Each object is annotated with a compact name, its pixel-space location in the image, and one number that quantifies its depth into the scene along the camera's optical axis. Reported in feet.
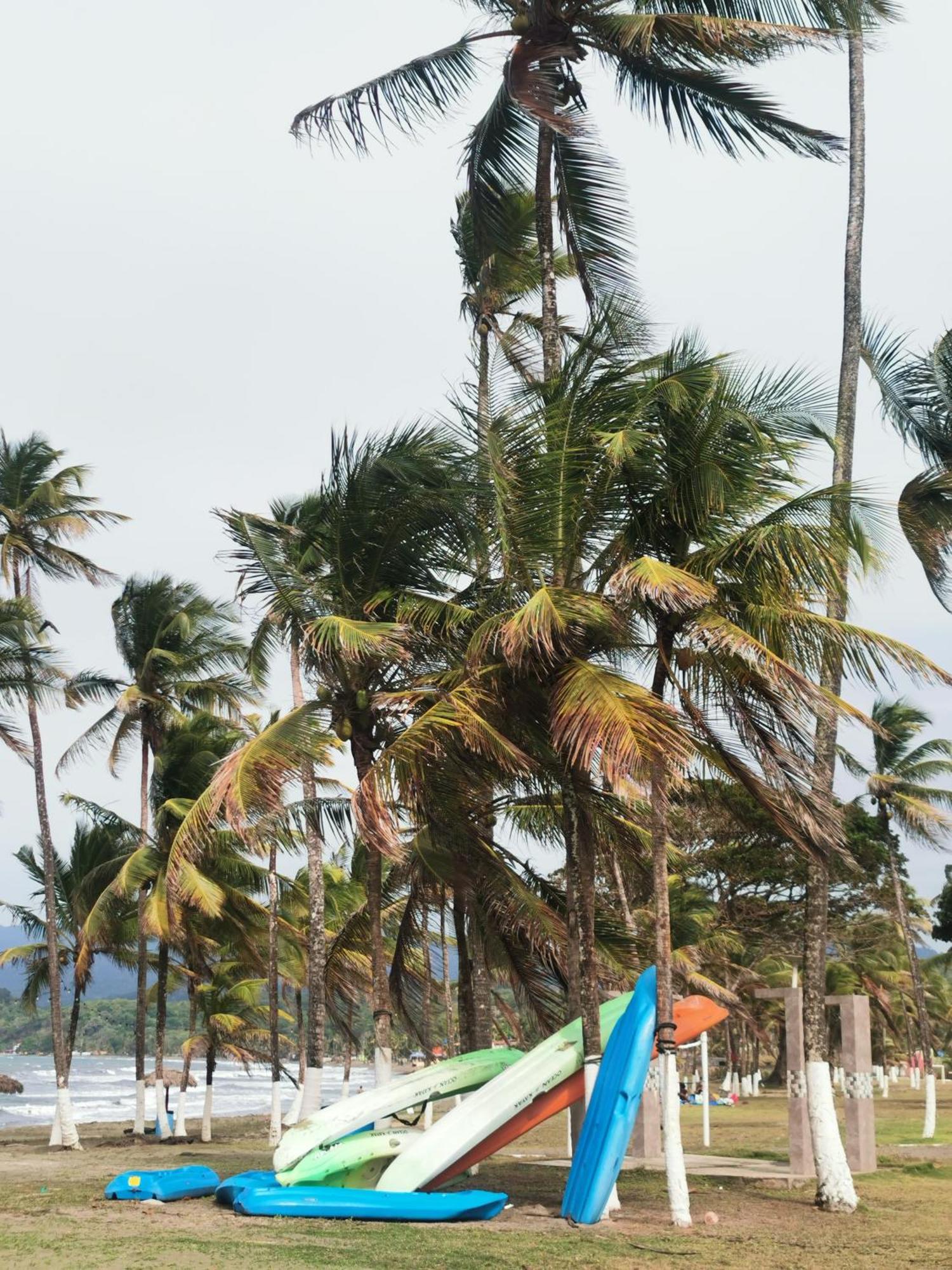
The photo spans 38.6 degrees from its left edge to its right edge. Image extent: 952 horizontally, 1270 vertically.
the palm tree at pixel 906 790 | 99.81
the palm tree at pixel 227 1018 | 97.71
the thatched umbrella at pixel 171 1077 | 145.75
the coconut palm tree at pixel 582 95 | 47.11
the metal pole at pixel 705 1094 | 72.02
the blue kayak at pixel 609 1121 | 40.78
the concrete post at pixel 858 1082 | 56.03
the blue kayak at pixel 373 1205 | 42.09
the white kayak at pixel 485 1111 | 44.32
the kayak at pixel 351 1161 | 45.27
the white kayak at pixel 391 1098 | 45.98
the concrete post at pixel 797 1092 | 54.60
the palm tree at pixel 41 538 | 84.43
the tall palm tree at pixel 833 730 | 43.39
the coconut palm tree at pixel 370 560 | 51.44
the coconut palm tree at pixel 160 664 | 88.33
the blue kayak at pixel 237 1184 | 44.45
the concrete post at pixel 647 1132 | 65.31
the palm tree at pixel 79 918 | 91.71
